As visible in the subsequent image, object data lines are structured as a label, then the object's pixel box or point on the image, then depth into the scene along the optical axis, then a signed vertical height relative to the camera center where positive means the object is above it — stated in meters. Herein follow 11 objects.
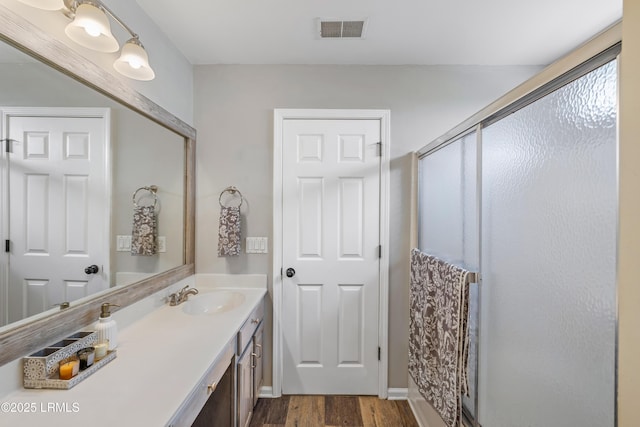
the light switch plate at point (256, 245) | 2.19 -0.22
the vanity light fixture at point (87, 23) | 0.95 +0.70
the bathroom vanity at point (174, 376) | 0.84 -0.57
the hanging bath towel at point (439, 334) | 1.31 -0.62
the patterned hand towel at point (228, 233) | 2.07 -0.12
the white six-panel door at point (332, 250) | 2.17 -0.26
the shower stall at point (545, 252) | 0.76 -0.12
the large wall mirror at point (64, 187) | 0.94 +0.12
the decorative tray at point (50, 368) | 0.95 -0.52
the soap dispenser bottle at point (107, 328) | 1.17 -0.47
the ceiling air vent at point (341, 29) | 1.71 +1.15
